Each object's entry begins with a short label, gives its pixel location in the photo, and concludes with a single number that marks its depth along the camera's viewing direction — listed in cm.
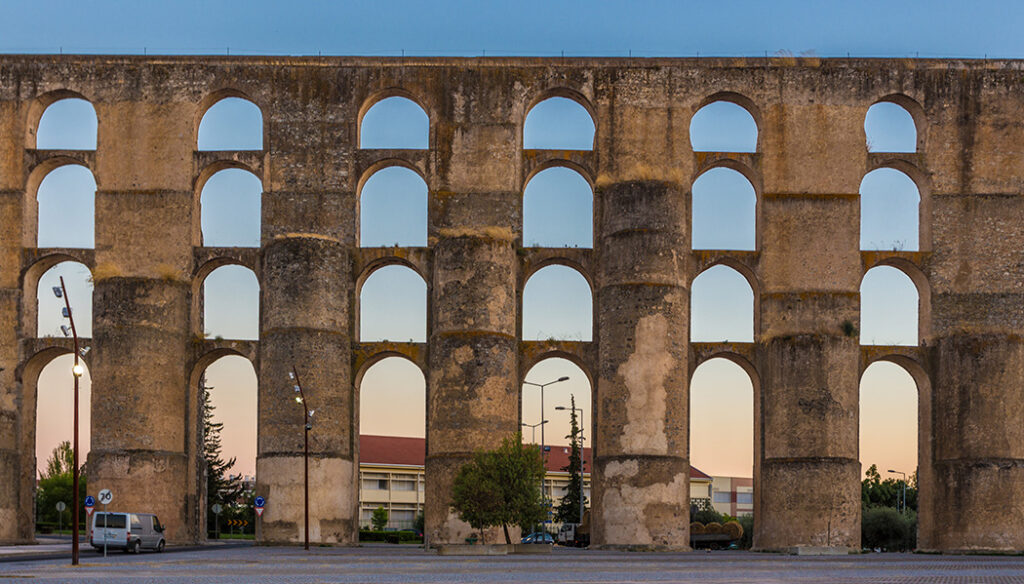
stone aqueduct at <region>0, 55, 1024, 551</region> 4719
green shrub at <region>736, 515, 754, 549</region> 6638
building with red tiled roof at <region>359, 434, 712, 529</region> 10181
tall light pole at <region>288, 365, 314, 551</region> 4425
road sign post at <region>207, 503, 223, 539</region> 7409
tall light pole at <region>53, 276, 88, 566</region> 3068
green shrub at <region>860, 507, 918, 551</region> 5944
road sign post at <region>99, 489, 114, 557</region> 3325
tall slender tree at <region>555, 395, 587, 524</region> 7900
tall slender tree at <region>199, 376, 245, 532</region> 8194
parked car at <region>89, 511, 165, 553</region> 3834
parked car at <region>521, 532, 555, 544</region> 5983
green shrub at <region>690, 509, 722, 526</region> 8232
